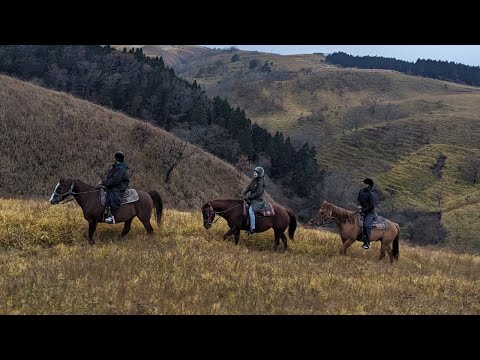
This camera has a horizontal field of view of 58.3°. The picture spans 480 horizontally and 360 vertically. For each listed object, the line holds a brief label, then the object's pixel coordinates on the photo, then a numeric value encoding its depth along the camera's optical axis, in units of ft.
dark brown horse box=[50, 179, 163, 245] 46.83
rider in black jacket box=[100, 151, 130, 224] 46.96
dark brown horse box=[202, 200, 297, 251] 51.13
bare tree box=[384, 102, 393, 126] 465.31
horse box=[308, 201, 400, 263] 52.16
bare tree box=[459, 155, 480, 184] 311.47
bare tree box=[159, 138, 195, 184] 160.17
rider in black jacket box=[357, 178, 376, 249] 51.19
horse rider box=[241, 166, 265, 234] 50.44
